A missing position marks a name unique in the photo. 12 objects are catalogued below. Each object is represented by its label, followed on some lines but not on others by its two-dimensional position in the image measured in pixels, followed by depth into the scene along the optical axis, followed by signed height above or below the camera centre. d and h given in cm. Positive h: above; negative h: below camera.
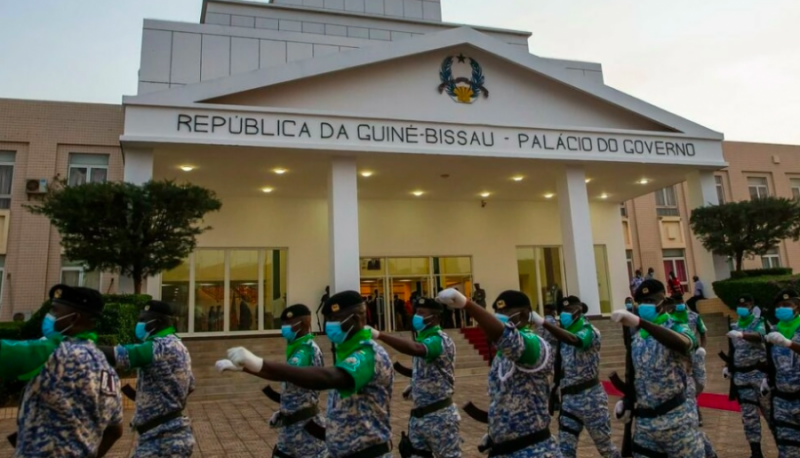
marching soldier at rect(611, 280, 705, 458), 423 -76
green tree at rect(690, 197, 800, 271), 1722 +184
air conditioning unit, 1991 +439
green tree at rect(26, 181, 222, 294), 1174 +183
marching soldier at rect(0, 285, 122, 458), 319 -44
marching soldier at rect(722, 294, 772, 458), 641 -111
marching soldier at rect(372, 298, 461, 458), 517 -87
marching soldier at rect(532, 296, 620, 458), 572 -105
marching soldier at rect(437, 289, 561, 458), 364 -71
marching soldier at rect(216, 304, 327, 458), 485 -94
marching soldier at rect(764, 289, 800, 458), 569 -98
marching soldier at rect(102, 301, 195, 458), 426 -68
